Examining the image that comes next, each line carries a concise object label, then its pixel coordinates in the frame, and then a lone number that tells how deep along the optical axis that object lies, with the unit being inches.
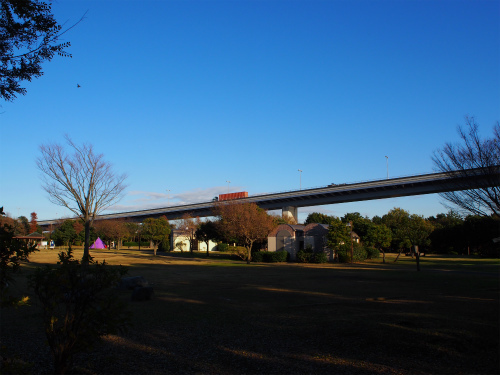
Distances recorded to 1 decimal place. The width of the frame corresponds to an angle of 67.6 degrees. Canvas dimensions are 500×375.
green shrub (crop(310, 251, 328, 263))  1470.2
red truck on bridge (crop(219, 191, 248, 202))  3021.9
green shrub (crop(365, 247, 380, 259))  1687.1
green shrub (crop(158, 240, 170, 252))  2541.8
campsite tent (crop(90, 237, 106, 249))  2842.0
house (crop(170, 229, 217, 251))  2921.3
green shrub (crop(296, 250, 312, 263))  1502.2
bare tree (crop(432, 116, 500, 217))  545.3
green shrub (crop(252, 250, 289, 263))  1552.7
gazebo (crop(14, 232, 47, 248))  2669.8
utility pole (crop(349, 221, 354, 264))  1426.9
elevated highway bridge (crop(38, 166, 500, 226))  2026.3
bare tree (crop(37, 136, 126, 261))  914.5
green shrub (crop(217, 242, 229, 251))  2962.6
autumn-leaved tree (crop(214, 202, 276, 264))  1473.9
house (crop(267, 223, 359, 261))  1609.3
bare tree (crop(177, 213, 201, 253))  2326.5
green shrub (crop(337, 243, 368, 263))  1433.3
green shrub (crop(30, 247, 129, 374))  186.1
